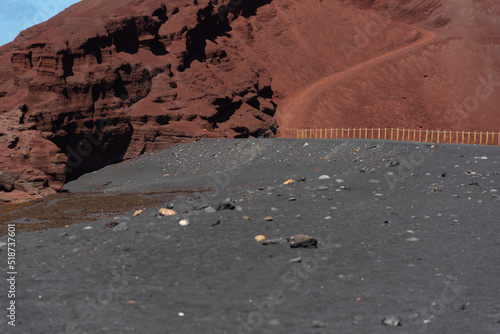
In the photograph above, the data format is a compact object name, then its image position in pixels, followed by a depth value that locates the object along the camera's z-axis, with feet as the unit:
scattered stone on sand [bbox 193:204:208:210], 35.04
